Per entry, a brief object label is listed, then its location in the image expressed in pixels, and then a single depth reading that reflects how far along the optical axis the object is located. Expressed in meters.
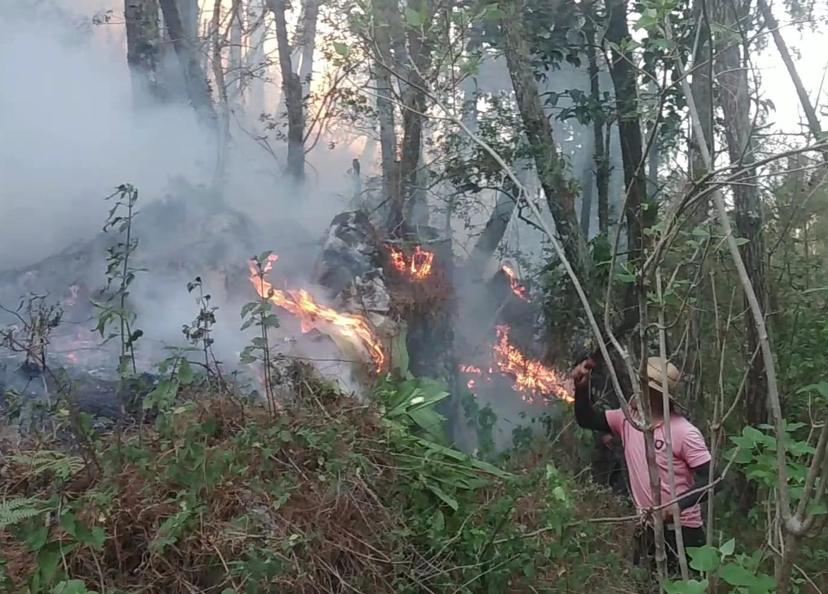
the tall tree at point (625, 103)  5.25
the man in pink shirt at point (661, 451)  2.74
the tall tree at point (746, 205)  3.84
